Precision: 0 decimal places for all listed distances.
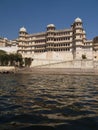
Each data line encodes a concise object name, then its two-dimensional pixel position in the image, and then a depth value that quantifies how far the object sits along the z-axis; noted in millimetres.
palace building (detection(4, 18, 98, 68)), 43868
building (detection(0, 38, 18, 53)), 57592
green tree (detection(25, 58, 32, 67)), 49106
